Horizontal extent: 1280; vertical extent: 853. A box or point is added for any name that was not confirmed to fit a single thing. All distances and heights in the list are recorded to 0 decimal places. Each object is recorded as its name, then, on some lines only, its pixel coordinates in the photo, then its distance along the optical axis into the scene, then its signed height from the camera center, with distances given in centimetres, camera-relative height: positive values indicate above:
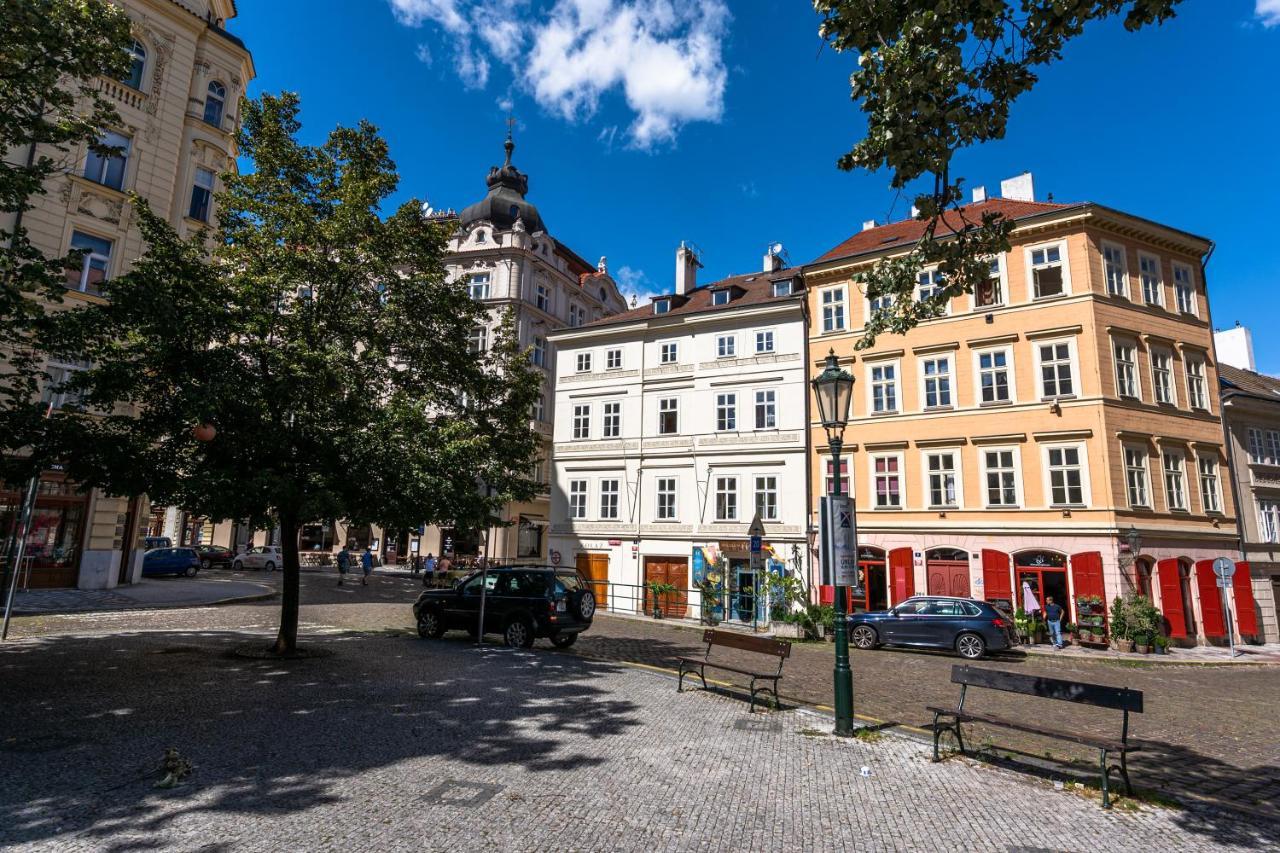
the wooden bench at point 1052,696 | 657 -155
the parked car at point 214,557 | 4156 -165
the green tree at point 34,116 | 870 +601
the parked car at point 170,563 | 3272 -164
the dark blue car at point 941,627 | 1812 -227
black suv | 1518 -163
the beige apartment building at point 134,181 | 2295 +1278
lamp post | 859 +59
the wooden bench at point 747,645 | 985 -160
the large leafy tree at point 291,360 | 1062 +300
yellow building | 2259 +413
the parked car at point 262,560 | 4219 -185
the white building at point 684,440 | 2797 +444
